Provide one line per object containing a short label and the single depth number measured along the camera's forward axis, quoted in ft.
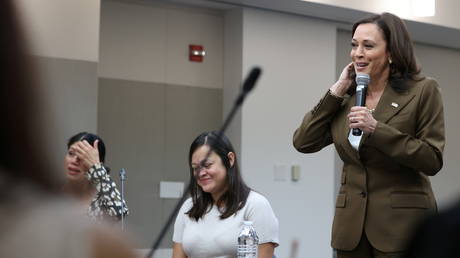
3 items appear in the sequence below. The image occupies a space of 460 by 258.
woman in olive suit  19.19
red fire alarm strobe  42.49
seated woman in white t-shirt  23.32
